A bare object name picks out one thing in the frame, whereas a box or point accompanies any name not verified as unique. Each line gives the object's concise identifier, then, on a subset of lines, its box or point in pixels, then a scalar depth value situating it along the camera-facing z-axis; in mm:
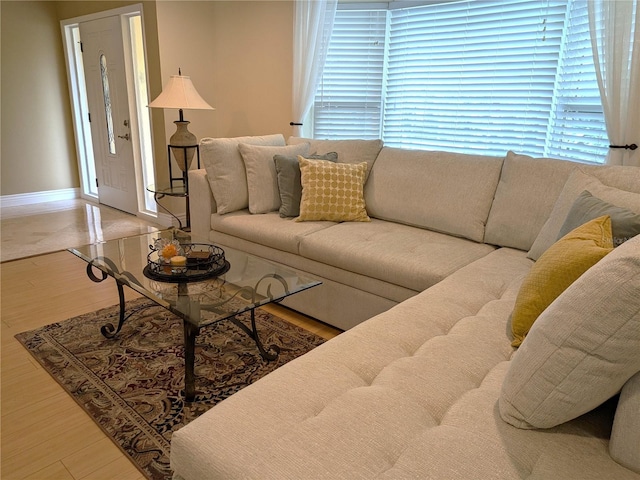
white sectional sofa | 929
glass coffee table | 1817
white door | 4547
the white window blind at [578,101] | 2760
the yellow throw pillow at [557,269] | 1310
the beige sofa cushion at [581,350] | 872
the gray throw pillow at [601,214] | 1620
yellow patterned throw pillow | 2836
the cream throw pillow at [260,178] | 3027
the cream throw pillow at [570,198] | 1931
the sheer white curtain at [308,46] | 3625
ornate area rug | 1800
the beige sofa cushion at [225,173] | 3018
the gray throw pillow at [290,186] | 2934
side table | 3601
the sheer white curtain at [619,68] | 2445
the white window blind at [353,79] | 3695
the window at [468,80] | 2861
